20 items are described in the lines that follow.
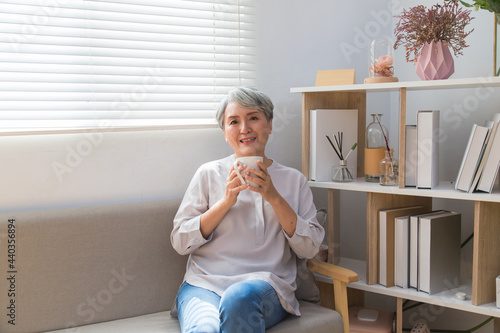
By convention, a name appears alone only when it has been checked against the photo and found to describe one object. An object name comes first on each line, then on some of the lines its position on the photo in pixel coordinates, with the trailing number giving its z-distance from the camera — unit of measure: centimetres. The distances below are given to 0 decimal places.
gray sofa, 193
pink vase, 212
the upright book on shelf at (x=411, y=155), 216
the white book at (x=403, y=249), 223
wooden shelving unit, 199
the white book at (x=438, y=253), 215
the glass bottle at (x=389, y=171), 226
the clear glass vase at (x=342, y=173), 239
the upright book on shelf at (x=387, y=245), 225
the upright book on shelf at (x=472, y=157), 201
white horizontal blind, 207
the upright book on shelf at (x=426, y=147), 211
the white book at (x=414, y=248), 220
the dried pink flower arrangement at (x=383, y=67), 228
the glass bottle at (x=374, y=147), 235
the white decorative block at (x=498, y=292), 198
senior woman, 197
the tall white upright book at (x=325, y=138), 240
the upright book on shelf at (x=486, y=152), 198
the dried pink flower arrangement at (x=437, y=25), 211
